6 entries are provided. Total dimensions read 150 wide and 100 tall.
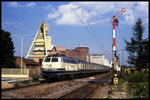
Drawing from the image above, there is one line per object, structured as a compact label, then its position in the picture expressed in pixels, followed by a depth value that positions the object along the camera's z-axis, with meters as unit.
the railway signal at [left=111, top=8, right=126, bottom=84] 21.93
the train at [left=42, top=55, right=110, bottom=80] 23.48
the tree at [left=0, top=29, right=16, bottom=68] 48.00
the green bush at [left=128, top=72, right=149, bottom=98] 12.88
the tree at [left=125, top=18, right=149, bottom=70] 39.37
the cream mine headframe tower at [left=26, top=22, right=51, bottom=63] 69.44
